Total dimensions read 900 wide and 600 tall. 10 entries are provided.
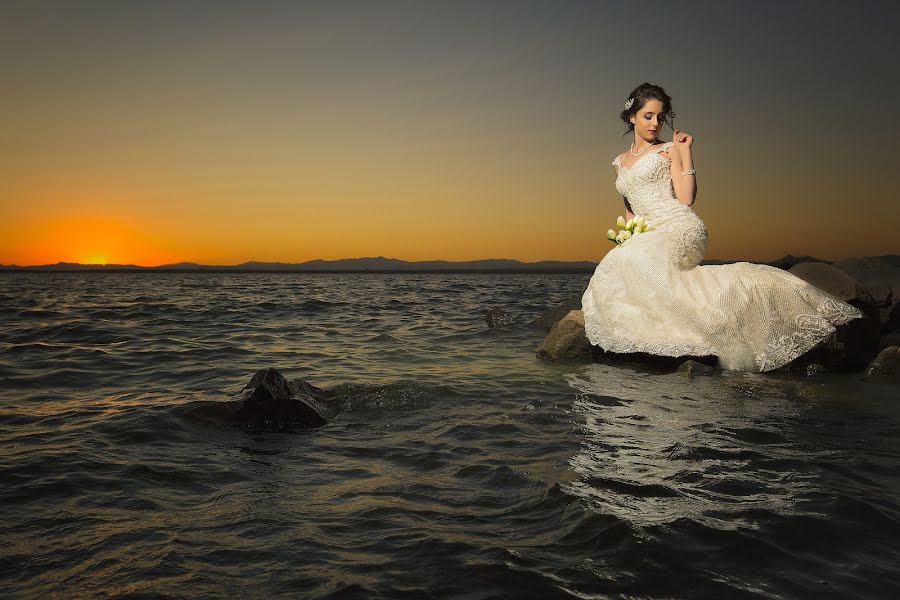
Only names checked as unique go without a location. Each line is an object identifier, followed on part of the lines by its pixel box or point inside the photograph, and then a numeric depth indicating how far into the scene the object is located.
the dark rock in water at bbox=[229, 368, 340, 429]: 5.73
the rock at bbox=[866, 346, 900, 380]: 7.91
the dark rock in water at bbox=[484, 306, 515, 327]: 15.62
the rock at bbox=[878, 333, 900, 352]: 9.22
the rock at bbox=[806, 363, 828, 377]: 8.11
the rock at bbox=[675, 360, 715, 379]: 7.79
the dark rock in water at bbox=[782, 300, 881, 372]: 8.03
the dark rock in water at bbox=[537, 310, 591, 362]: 9.52
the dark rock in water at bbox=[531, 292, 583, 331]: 13.16
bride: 7.98
